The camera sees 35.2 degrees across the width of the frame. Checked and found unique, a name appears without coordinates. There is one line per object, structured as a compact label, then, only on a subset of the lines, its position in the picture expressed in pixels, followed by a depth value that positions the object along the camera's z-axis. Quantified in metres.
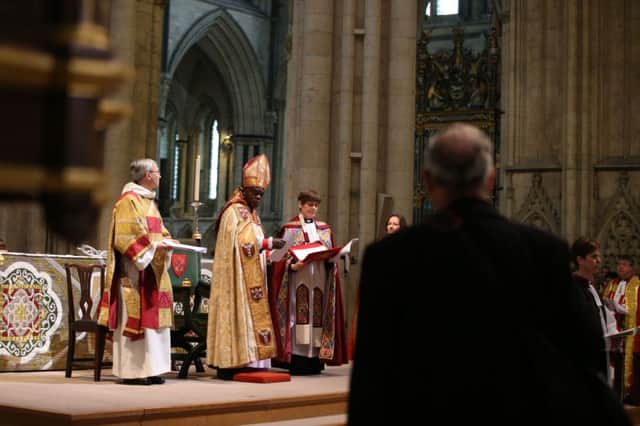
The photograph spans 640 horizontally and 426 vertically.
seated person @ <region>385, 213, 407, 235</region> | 9.59
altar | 9.08
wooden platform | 5.80
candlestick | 9.39
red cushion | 8.23
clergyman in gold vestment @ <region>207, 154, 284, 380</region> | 8.19
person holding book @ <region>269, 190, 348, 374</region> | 9.12
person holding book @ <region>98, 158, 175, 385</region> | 7.49
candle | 8.48
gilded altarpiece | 22.44
